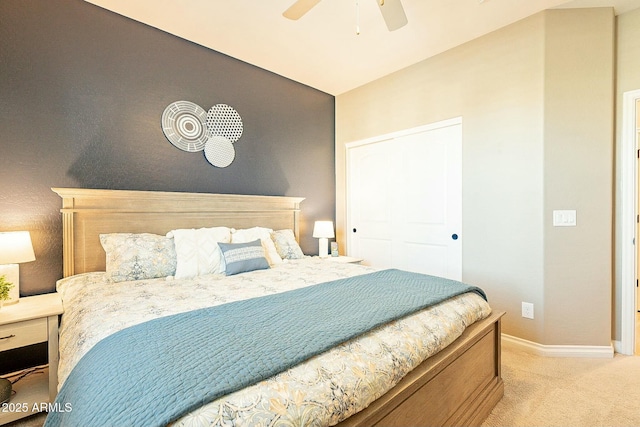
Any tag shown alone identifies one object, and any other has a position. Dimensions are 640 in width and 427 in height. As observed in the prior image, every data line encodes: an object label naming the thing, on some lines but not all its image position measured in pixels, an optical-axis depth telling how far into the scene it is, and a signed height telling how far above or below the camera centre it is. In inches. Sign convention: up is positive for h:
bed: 34.2 -20.1
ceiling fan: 72.6 +49.9
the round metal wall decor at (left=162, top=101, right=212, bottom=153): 107.4 +31.2
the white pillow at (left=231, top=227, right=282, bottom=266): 105.9 -10.3
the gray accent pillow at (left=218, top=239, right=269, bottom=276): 89.8 -14.7
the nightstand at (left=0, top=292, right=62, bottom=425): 63.8 -28.2
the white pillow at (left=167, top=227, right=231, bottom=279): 87.7 -13.0
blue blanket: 30.5 -18.4
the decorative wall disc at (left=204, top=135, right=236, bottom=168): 117.0 +23.3
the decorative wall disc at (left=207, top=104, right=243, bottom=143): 118.0 +35.6
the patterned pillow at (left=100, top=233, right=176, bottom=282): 81.3 -13.1
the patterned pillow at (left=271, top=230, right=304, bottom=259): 119.3 -14.5
